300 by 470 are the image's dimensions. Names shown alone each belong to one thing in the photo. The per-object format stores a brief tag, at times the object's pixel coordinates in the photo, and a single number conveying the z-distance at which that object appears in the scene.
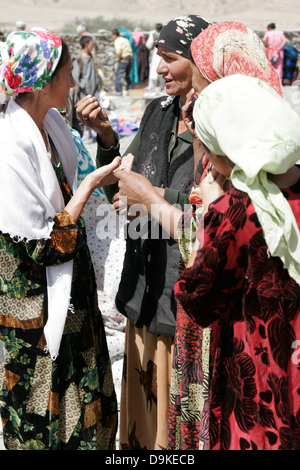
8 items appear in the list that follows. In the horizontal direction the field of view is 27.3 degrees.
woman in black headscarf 2.64
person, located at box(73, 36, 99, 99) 12.00
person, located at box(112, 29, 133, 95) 16.94
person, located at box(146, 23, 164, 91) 15.18
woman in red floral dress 1.75
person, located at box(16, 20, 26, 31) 14.66
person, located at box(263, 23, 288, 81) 16.27
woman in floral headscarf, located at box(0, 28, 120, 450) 2.44
